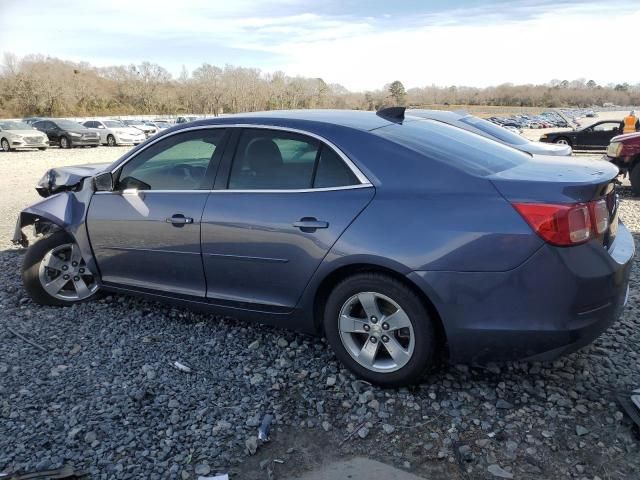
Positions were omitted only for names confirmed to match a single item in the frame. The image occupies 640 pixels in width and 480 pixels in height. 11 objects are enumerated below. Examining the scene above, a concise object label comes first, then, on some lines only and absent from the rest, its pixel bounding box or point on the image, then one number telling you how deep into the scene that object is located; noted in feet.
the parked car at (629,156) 33.60
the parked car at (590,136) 67.51
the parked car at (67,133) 91.04
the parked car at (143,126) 121.37
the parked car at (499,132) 26.90
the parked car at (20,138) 82.84
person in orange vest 64.75
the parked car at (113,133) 97.60
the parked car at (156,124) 132.34
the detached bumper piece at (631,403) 9.21
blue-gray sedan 8.84
